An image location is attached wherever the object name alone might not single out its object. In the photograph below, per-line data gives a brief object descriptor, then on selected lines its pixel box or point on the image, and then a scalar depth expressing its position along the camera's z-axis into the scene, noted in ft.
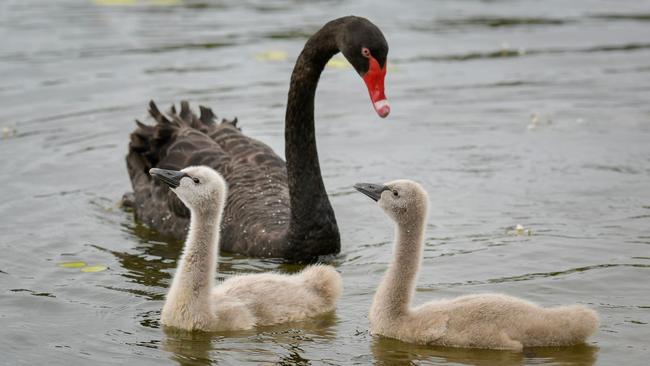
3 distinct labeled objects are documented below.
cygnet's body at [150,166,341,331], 46.21
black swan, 54.19
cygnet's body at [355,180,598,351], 43.04
